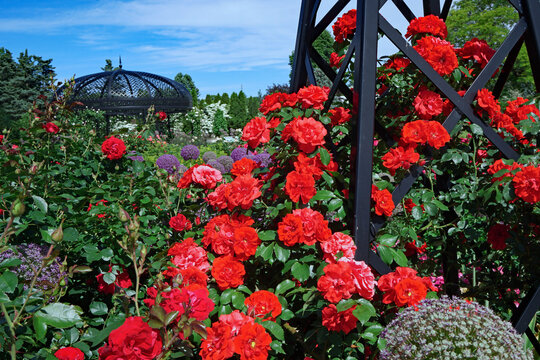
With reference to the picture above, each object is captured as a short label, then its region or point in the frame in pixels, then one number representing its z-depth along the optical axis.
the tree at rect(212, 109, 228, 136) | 20.56
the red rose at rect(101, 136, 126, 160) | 2.72
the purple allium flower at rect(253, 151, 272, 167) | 6.35
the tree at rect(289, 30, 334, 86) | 22.08
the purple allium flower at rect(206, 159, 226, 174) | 6.65
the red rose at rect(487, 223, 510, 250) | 2.11
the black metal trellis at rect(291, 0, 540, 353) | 1.72
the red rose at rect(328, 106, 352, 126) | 2.27
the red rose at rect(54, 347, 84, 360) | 1.30
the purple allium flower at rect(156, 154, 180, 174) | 6.96
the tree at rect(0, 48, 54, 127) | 20.94
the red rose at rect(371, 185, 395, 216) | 1.75
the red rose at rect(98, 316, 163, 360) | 1.03
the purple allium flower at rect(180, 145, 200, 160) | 8.27
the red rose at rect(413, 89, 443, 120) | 1.92
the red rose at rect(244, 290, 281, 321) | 1.62
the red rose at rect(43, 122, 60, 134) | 2.61
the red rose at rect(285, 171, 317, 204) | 1.78
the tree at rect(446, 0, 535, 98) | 19.19
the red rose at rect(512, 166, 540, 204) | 1.74
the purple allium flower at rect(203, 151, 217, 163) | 8.11
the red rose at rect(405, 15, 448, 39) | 2.11
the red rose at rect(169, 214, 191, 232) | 2.22
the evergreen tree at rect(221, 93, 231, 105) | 26.19
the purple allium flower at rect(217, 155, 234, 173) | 7.32
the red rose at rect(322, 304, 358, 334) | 1.55
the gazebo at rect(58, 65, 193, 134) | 11.37
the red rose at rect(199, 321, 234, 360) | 1.42
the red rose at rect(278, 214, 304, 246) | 1.70
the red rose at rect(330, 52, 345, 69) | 2.65
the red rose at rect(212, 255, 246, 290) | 1.75
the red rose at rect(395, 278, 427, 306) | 1.62
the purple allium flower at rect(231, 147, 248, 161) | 7.04
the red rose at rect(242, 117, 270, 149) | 2.04
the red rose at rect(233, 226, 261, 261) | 1.79
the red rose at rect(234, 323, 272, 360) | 1.42
